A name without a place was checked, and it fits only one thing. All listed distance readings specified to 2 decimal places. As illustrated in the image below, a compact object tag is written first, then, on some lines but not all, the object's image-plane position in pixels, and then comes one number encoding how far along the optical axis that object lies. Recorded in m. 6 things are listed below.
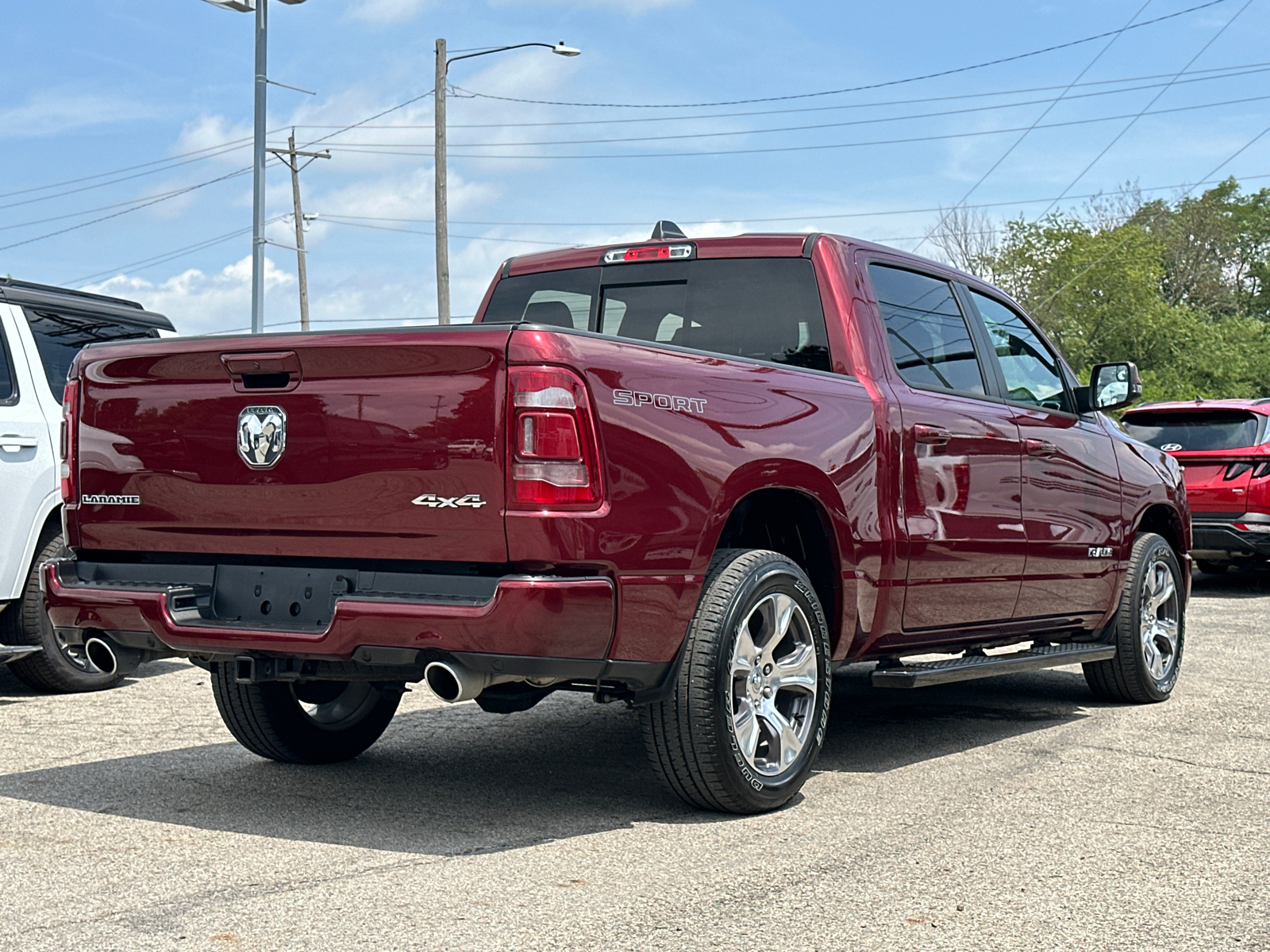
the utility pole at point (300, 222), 41.25
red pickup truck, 4.20
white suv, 7.37
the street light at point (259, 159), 17.80
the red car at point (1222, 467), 12.95
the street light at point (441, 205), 24.94
